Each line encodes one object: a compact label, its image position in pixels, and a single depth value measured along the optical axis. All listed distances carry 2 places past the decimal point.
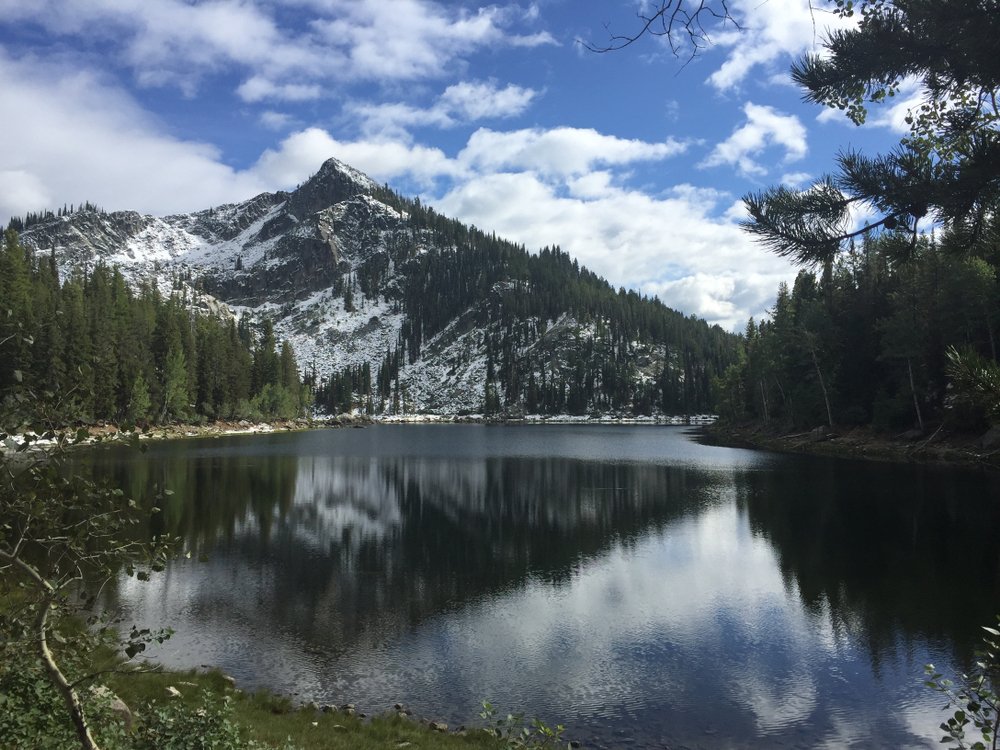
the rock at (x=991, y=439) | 52.66
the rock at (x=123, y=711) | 9.95
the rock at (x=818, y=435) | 81.31
